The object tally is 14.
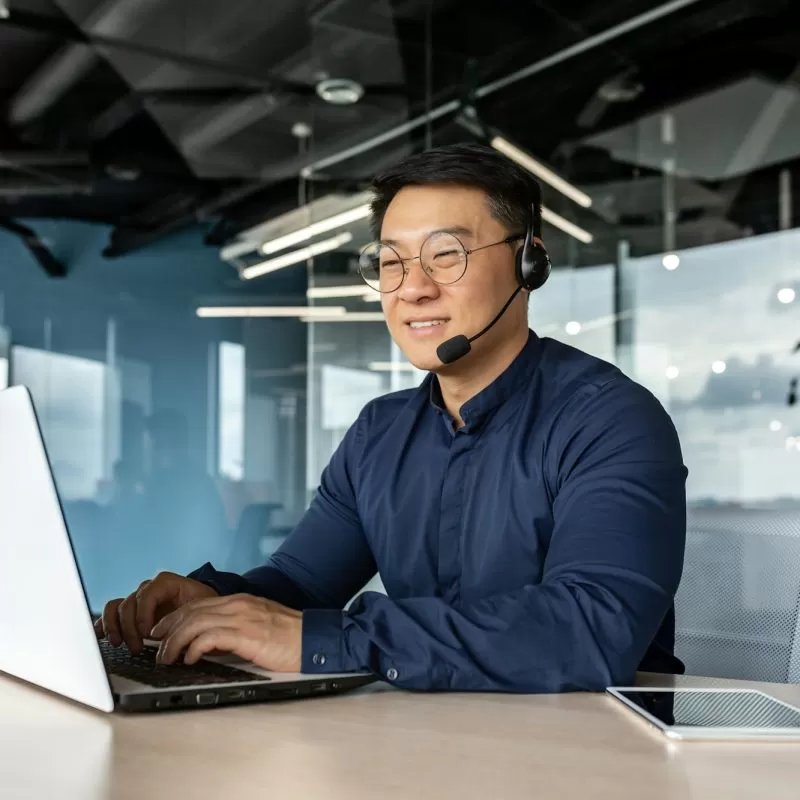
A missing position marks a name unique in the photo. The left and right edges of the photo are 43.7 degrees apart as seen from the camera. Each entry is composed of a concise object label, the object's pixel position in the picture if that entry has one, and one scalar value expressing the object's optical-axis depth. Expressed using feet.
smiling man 3.67
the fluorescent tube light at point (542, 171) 16.21
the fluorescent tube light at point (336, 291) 16.28
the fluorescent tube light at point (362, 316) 16.26
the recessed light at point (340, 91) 16.52
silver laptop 2.99
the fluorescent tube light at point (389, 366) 16.20
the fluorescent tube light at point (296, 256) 16.31
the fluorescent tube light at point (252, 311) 16.90
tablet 2.89
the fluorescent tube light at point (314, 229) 16.25
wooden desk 2.35
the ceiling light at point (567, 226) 16.03
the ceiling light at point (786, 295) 14.35
